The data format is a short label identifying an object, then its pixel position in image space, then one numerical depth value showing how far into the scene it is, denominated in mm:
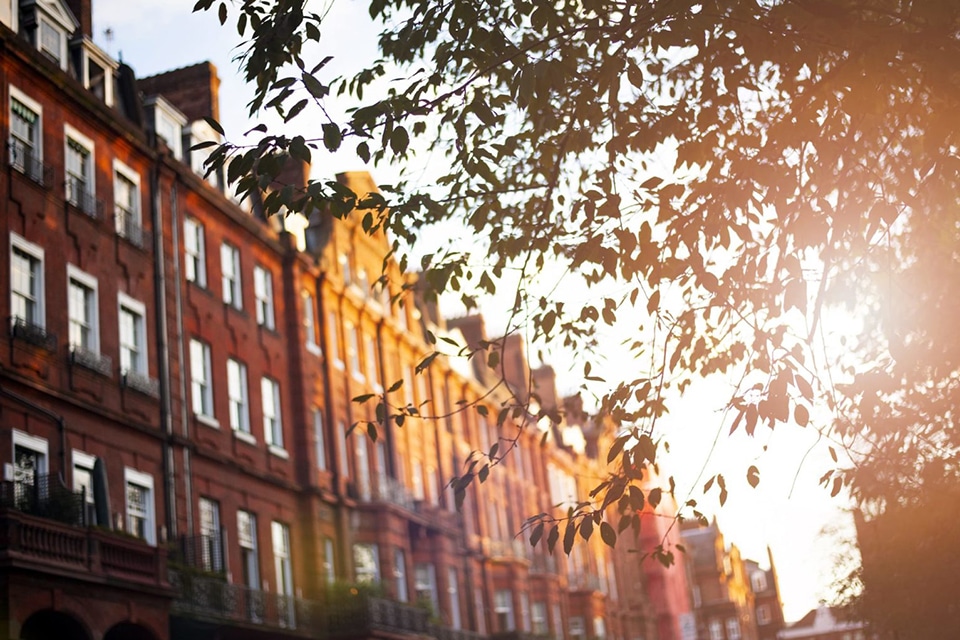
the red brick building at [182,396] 22766
